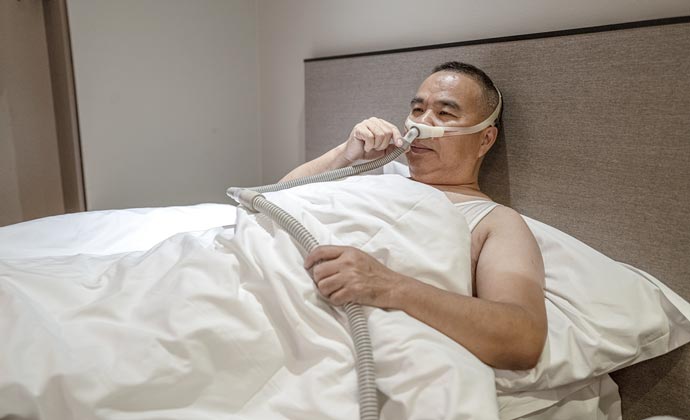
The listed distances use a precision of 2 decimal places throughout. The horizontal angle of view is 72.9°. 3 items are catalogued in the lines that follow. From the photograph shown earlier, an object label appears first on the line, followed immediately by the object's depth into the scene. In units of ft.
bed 2.56
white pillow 3.12
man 2.98
